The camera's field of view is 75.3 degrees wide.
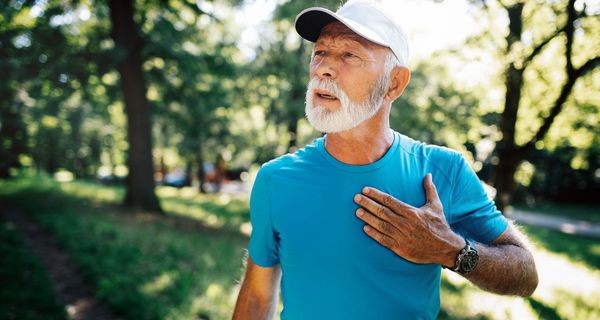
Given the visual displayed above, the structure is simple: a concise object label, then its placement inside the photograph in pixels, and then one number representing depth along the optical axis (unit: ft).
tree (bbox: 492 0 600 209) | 17.80
